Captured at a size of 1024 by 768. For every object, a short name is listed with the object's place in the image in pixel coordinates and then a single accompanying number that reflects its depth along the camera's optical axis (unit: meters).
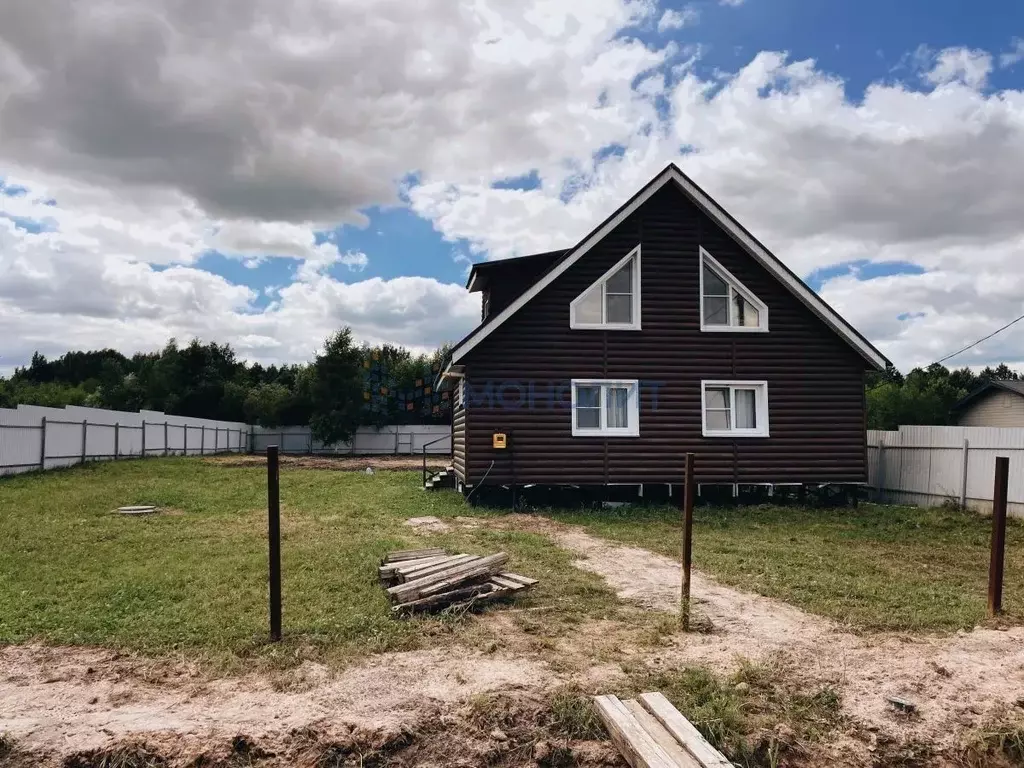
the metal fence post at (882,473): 20.52
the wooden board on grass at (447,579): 8.10
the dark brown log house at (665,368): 18.20
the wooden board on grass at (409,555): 10.30
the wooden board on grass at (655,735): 4.73
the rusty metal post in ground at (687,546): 7.60
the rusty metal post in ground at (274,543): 7.01
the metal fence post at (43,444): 24.02
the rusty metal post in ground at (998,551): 8.31
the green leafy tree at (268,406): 50.53
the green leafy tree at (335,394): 47.31
